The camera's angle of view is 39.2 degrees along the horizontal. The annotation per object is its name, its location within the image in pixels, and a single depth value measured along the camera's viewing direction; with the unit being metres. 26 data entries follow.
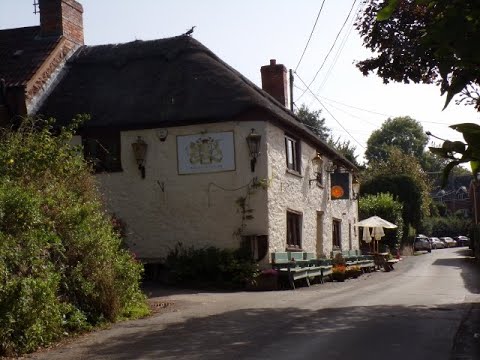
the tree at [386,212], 43.21
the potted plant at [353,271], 24.11
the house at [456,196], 100.19
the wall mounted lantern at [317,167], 23.17
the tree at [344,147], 61.15
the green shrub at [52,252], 8.23
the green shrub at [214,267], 18.08
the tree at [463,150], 3.12
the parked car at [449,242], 73.75
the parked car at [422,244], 58.56
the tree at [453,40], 3.18
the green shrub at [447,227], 83.38
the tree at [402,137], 92.44
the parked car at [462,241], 72.75
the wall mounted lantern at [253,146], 18.75
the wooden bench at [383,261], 30.28
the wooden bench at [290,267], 18.53
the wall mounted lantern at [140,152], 19.44
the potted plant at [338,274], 22.73
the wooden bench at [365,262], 27.92
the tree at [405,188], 52.72
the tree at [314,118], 65.88
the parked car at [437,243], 68.85
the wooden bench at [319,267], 20.69
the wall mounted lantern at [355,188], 32.59
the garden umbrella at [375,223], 29.92
